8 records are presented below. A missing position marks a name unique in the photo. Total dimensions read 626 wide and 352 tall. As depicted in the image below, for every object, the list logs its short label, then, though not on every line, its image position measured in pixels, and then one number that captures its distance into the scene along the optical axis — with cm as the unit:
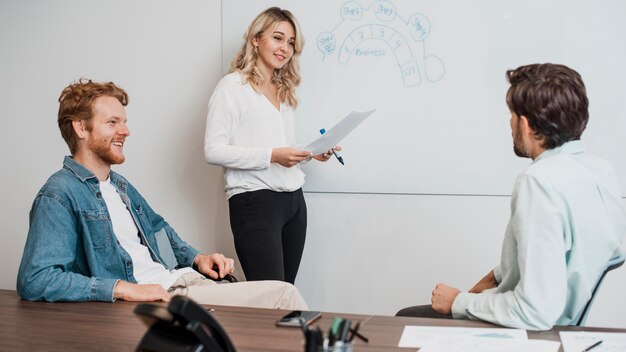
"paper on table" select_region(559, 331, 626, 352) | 157
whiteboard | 334
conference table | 164
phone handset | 122
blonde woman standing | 316
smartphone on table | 177
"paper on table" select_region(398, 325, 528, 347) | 164
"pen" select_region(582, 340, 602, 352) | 156
